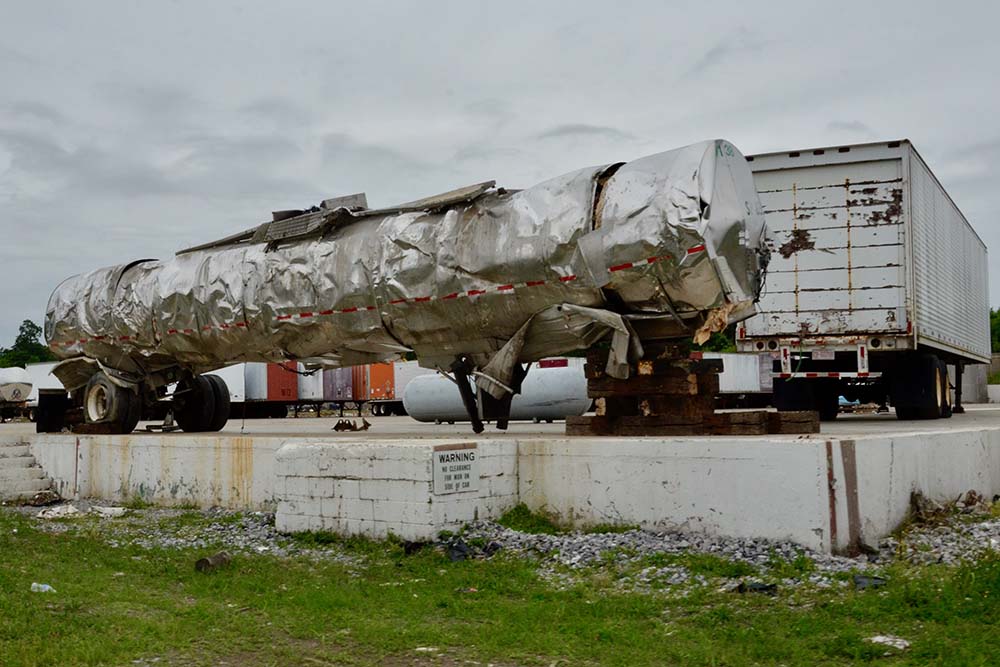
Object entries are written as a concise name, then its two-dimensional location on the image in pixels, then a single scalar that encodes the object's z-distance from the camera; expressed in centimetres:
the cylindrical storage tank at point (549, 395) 2020
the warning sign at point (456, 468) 848
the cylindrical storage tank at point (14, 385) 3728
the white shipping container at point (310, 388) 3647
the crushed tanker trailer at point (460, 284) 882
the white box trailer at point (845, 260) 1377
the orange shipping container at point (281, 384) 3559
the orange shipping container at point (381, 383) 3584
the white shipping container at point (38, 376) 3816
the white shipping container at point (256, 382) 3506
